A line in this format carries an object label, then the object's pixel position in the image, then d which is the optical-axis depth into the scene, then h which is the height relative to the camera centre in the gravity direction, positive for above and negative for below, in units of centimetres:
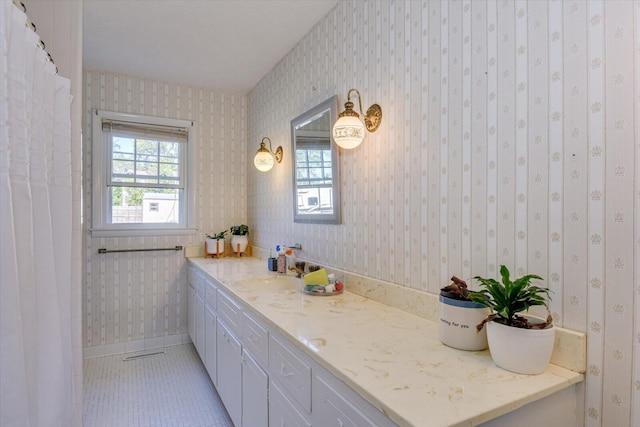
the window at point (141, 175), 312 +31
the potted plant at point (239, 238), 345 -31
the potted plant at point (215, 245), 340 -37
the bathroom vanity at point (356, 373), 84 -47
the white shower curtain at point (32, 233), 70 -6
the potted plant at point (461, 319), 112 -37
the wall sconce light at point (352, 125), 177 +43
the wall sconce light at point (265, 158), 292 +42
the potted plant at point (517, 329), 94 -34
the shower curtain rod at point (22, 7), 94 +57
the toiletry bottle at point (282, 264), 250 -41
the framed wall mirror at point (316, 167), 213 +28
